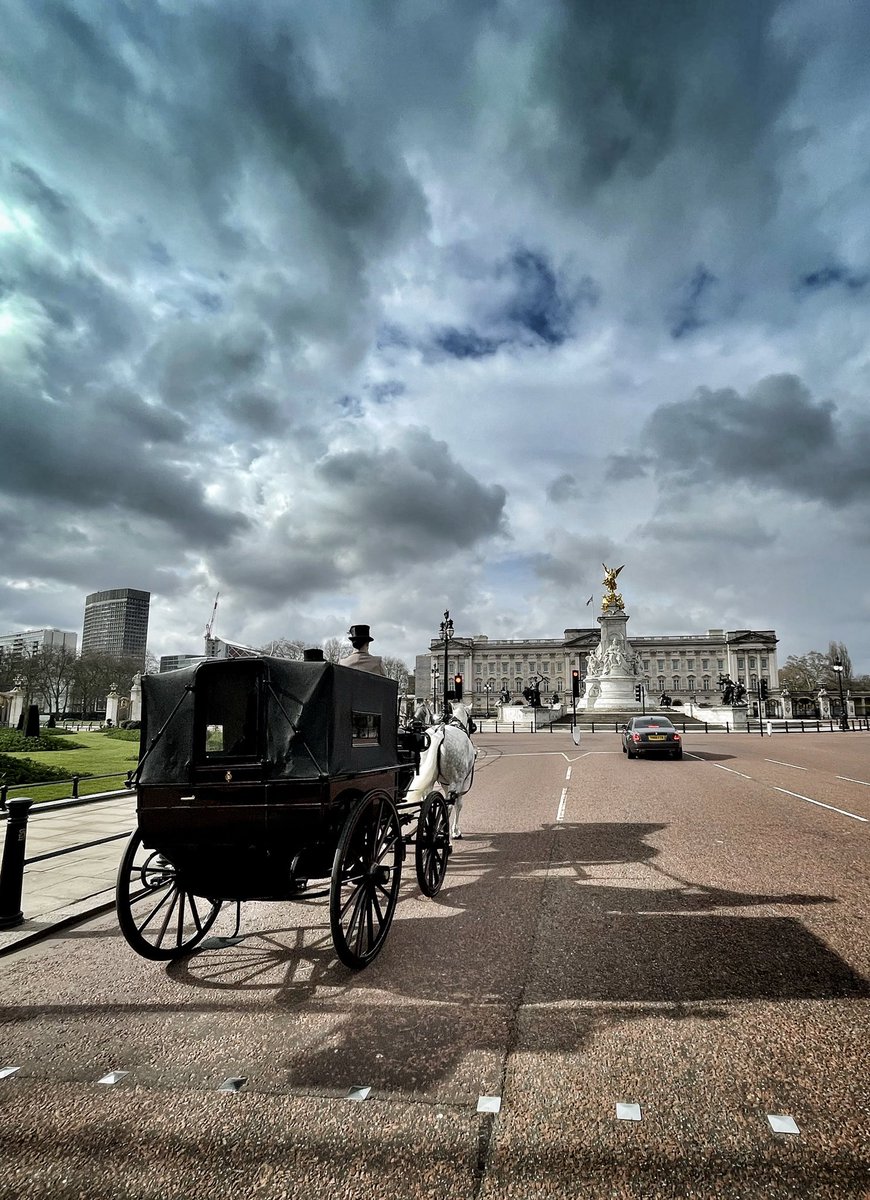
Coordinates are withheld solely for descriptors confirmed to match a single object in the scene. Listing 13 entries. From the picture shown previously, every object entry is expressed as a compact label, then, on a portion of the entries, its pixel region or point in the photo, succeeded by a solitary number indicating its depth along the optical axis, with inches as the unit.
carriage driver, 285.3
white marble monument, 2709.2
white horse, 316.2
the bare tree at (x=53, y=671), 2849.4
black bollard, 241.6
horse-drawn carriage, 188.4
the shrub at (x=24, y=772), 562.4
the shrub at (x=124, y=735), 1277.8
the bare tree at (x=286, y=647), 3566.7
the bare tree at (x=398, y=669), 4938.5
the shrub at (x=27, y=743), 804.6
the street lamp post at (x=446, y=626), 1695.6
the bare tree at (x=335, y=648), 4185.5
